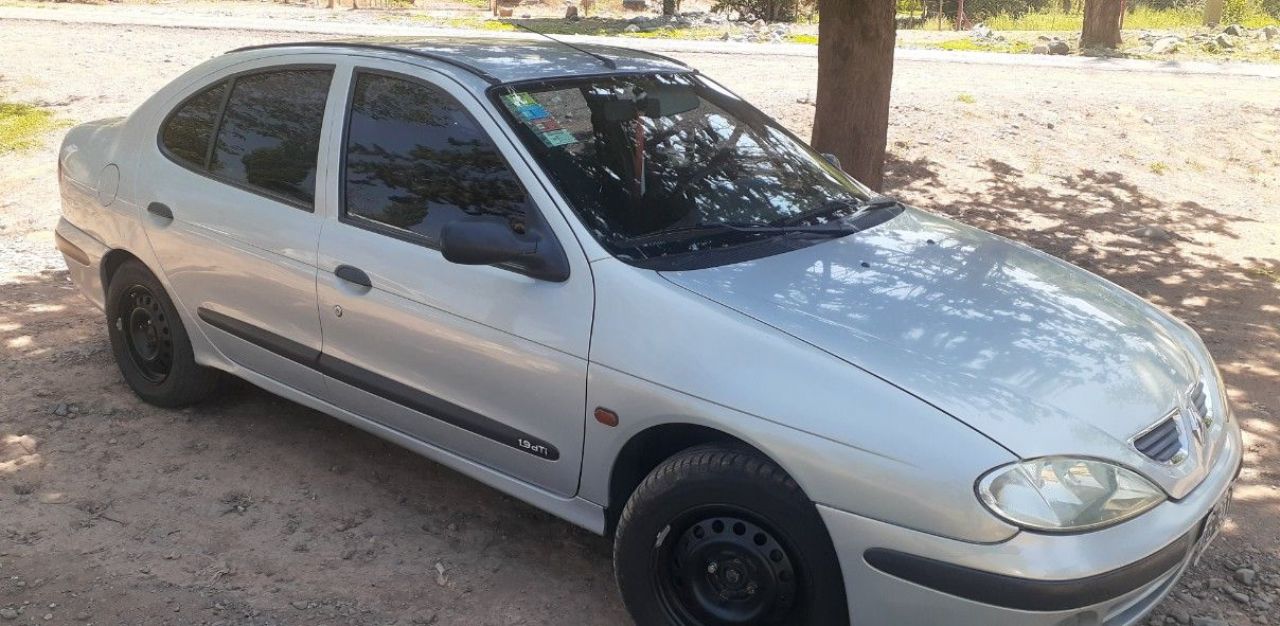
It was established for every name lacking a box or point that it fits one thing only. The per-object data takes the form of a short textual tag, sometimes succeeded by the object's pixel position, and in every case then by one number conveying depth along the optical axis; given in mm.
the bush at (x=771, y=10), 26016
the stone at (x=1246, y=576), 3850
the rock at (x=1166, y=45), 17750
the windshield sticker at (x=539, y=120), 3717
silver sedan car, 2777
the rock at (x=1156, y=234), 8297
